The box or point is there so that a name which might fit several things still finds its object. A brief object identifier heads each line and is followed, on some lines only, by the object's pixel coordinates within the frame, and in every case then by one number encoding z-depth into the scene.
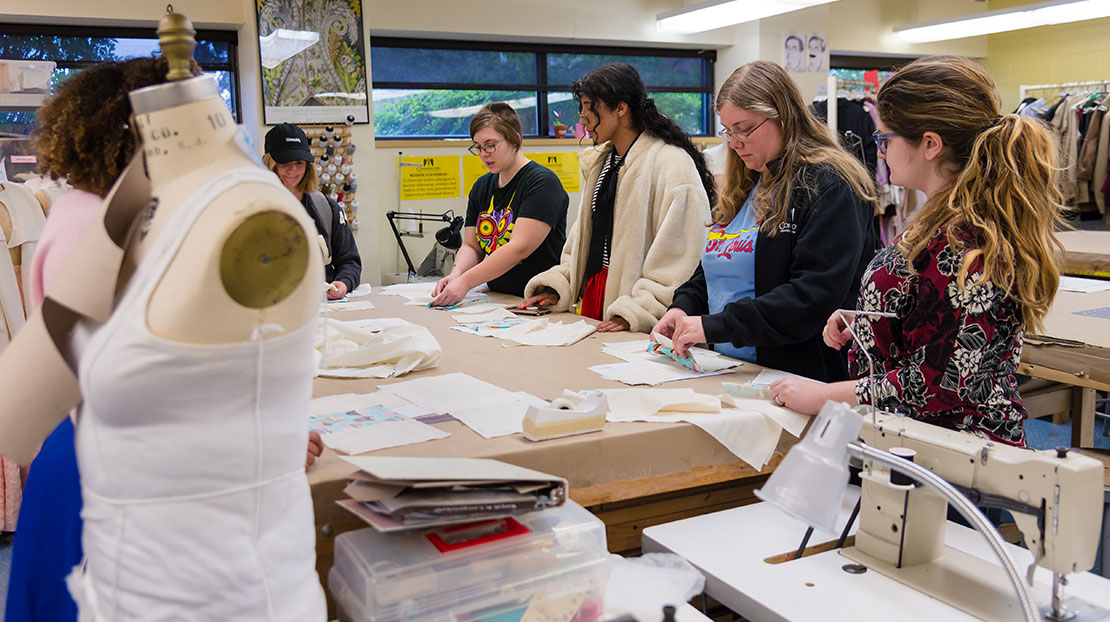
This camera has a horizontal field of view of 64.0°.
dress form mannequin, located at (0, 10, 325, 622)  0.82
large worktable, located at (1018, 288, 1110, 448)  2.80
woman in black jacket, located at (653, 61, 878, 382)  2.05
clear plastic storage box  1.11
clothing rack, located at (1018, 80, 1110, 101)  7.59
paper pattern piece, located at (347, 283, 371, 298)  3.65
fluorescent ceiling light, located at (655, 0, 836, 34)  6.23
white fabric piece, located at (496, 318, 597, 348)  2.52
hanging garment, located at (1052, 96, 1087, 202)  7.22
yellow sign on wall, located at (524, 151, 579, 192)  6.89
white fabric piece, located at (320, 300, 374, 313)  3.25
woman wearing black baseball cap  3.36
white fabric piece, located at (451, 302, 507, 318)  3.11
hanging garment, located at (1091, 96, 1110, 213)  7.09
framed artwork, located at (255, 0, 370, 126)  5.41
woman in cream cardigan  2.68
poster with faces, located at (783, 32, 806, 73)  7.31
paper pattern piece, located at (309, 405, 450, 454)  1.58
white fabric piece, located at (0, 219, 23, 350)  3.04
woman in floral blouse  1.49
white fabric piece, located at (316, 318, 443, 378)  2.16
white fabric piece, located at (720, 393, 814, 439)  1.78
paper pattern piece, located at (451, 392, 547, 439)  1.65
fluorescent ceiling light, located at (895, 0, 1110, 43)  6.68
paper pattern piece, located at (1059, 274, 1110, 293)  3.89
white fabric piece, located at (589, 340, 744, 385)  2.07
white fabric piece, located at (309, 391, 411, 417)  1.82
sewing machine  1.19
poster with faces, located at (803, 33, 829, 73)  7.41
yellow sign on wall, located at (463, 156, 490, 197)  6.63
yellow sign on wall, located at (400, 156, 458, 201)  6.40
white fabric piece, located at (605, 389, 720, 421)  1.77
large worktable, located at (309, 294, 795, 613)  1.45
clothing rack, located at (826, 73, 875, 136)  6.49
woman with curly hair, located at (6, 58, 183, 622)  1.04
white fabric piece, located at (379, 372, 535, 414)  1.84
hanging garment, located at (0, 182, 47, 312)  3.04
